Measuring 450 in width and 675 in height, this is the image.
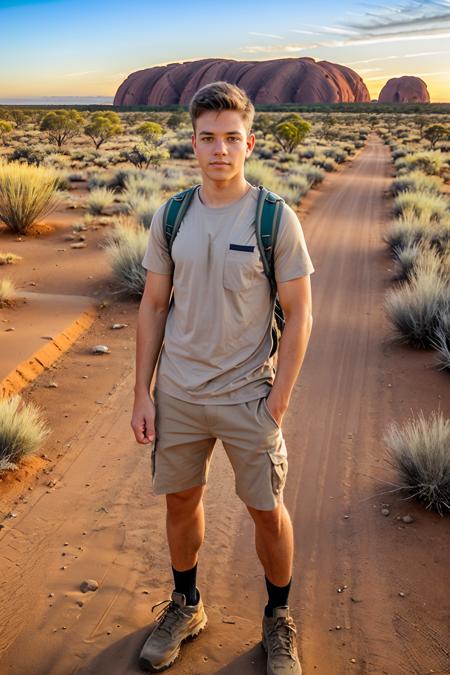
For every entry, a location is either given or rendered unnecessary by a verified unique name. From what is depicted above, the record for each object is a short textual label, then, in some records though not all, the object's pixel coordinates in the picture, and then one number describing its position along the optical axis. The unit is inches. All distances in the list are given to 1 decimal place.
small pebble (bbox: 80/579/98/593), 127.8
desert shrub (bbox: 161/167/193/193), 651.5
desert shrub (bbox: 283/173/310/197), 693.5
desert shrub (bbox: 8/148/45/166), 917.0
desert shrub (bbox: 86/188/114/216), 527.2
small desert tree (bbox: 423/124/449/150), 1504.7
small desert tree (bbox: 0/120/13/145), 1409.9
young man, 87.7
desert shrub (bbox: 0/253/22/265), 387.2
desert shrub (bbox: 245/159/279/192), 647.8
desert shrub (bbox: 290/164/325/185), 801.0
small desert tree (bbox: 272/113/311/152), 1232.2
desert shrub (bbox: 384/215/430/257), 424.2
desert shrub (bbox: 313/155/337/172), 1031.6
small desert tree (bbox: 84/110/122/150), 1331.2
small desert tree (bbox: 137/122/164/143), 1382.9
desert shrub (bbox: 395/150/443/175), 921.3
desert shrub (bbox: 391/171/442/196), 674.2
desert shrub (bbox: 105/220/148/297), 327.6
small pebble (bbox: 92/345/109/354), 262.6
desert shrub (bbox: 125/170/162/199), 578.6
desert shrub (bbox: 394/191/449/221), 526.6
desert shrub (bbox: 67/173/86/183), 734.4
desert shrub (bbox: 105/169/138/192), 674.2
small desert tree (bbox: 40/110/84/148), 1327.5
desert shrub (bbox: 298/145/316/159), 1166.8
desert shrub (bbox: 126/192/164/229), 461.7
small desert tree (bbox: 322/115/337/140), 1851.6
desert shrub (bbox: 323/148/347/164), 1194.1
